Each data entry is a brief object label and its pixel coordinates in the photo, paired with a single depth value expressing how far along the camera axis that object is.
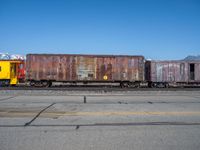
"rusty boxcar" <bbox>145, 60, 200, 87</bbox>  25.92
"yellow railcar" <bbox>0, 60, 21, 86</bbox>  24.55
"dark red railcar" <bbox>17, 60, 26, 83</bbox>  25.09
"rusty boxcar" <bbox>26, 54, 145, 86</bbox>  24.83
